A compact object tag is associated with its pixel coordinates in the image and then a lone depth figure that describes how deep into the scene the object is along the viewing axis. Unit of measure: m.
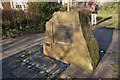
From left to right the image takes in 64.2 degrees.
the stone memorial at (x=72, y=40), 3.03
